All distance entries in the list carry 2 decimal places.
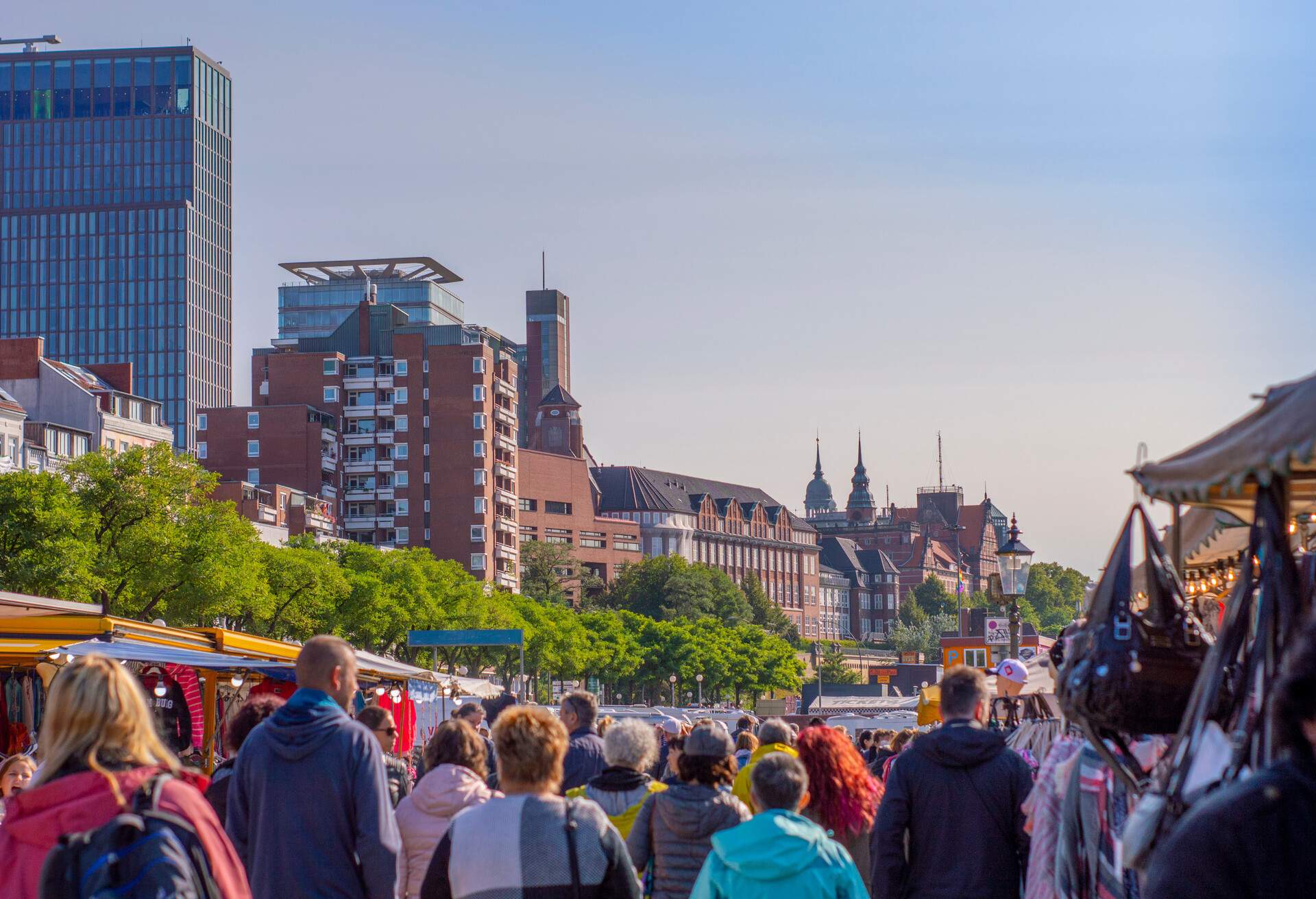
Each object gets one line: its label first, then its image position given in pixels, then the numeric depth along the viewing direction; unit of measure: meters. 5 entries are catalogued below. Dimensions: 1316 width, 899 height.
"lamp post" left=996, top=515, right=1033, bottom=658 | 27.12
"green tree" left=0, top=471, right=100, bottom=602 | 50.78
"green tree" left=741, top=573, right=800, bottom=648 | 172.12
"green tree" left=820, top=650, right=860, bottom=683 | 169.25
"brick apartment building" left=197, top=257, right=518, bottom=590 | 125.88
